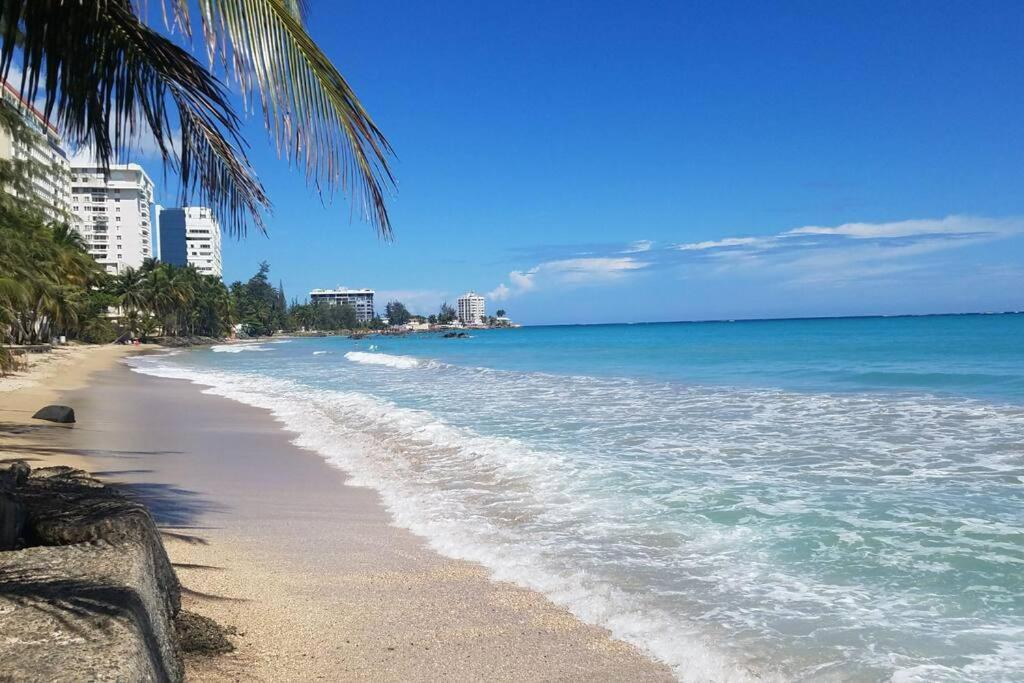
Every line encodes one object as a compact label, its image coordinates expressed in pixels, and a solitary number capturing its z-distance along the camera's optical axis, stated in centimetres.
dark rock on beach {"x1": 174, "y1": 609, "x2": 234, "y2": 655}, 310
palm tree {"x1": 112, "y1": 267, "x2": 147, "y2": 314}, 6850
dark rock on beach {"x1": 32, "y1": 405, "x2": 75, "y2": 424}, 1170
